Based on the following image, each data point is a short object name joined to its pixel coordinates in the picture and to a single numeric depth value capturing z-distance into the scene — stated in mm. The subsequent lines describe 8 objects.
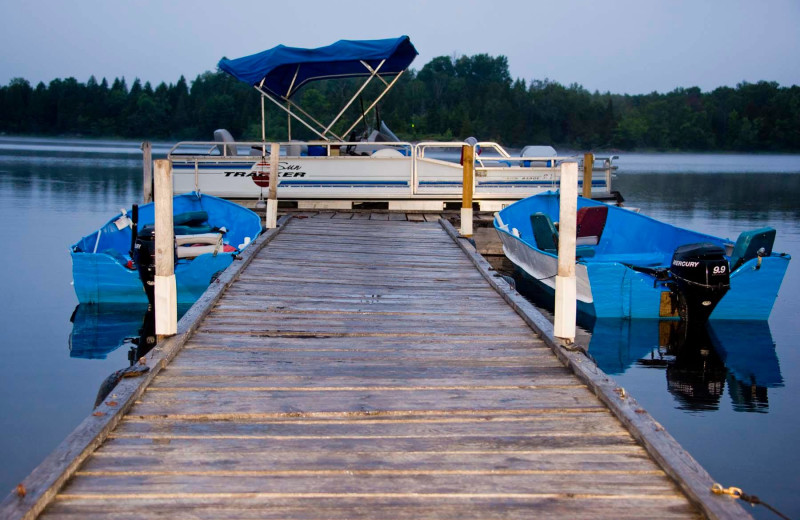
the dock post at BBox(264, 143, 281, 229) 10391
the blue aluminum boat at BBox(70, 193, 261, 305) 9914
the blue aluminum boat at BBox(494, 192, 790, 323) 9000
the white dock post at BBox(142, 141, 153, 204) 13789
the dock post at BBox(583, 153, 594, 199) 14422
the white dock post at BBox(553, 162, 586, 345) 4926
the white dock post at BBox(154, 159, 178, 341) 4824
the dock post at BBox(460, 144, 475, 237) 10406
